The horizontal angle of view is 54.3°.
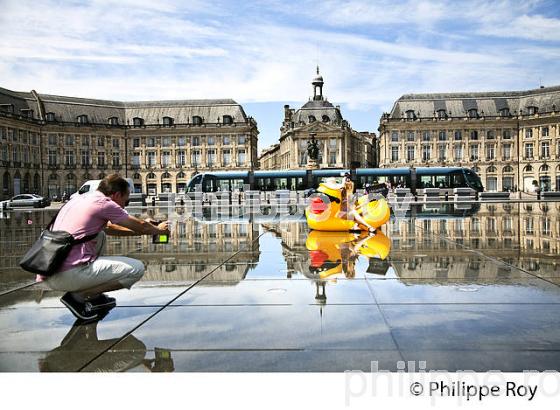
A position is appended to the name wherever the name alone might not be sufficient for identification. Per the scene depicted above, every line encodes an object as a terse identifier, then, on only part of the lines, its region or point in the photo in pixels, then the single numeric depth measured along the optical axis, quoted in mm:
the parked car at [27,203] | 46188
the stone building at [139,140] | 84312
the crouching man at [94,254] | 4676
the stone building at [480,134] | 86000
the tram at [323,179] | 47969
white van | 37978
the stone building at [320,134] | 99375
